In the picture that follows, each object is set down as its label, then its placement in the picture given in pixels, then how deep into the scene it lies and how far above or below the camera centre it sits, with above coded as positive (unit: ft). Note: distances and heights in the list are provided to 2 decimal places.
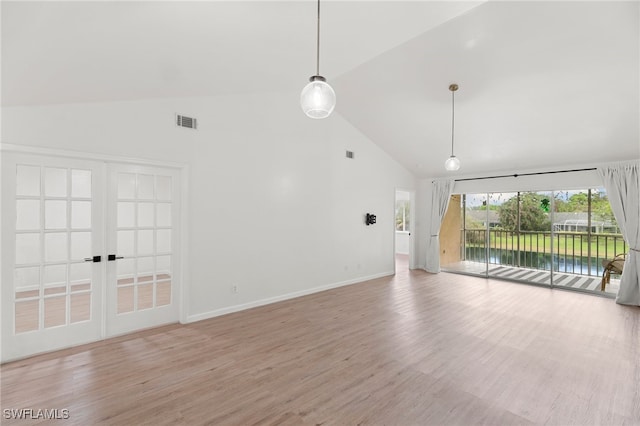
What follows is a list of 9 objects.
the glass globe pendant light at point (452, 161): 13.41 +2.54
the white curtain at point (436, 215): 23.81 -0.11
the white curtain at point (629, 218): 15.89 -0.17
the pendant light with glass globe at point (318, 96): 6.33 +2.68
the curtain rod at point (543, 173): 17.93 +2.90
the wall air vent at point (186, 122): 12.53 +4.14
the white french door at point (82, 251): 9.47 -1.50
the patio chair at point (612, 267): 17.43 -3.29
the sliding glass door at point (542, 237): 18.71 -1.71
